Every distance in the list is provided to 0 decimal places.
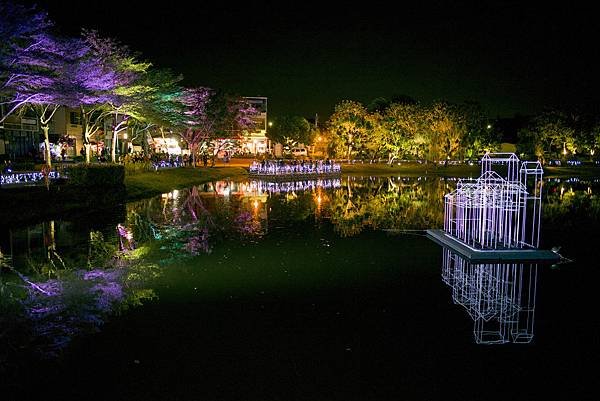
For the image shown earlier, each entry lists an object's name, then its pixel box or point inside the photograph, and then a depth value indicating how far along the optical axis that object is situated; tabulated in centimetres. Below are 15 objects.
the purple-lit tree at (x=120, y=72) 2827
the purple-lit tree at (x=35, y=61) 1927
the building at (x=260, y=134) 8444
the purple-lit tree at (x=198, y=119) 4413
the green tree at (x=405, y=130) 5925
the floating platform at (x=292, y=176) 4351
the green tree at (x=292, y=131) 8081
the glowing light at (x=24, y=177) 2331
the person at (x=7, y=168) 2482
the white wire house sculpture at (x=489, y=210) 1333
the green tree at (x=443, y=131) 5769
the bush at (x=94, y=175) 2397
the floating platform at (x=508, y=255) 1240
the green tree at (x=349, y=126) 6034
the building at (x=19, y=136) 3697
